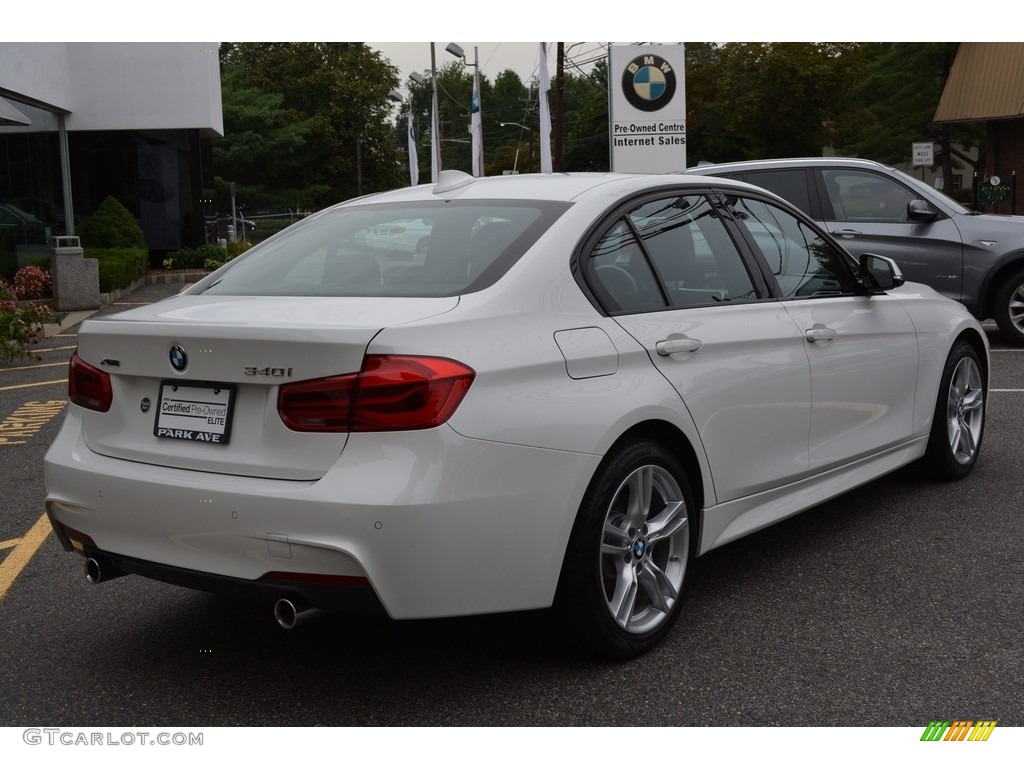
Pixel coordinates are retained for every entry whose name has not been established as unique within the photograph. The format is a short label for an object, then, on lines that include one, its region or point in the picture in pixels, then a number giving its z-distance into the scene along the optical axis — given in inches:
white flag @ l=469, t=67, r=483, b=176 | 1395.2
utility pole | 1382.9
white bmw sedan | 127.9
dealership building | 881.5
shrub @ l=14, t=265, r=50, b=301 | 730.2
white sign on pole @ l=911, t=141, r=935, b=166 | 1140.5
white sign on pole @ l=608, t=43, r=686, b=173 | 763.4
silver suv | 451.2
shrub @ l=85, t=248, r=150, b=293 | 804.0
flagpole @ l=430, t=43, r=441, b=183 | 1637.6
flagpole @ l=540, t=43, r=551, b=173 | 1016.2
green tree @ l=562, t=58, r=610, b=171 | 3297.2
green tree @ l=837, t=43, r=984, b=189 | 2037.4
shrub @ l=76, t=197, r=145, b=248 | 991.0
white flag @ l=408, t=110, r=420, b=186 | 1750.7
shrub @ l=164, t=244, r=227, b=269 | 1138.7
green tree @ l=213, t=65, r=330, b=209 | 2603.3
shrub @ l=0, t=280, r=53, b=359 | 477.4
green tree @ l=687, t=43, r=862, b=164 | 2113.7
